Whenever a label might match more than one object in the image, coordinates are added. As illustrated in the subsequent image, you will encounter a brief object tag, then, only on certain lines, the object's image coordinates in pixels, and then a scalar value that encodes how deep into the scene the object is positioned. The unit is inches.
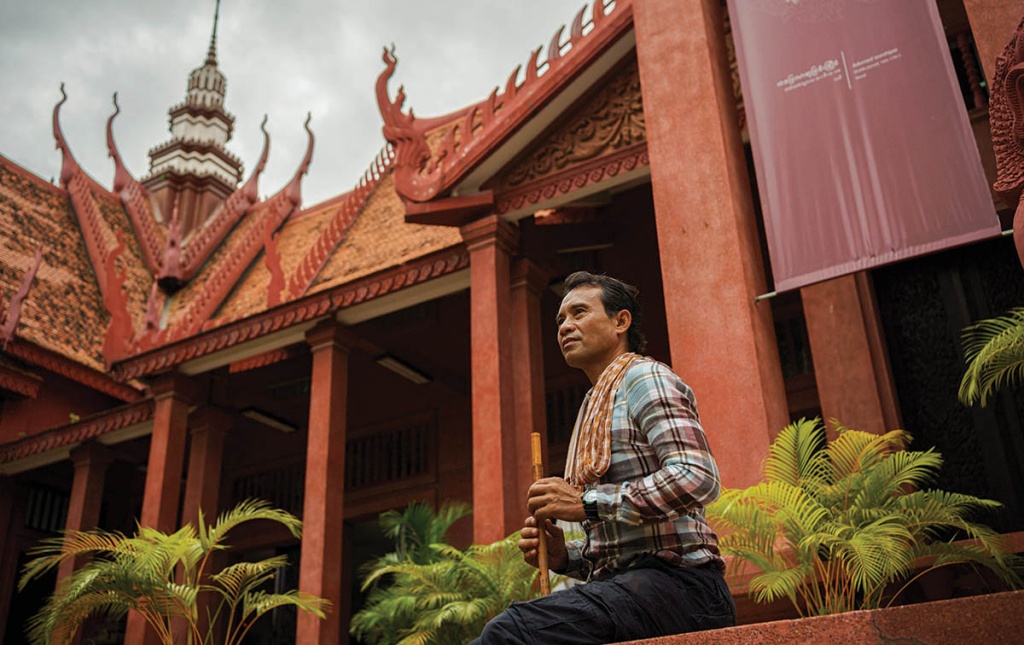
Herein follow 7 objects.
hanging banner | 203.8
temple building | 238.8
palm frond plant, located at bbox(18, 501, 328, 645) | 260.2
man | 79.1
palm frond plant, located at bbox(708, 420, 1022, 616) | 165.3
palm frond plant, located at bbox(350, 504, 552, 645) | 228.8
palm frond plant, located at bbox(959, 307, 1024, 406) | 174.6
